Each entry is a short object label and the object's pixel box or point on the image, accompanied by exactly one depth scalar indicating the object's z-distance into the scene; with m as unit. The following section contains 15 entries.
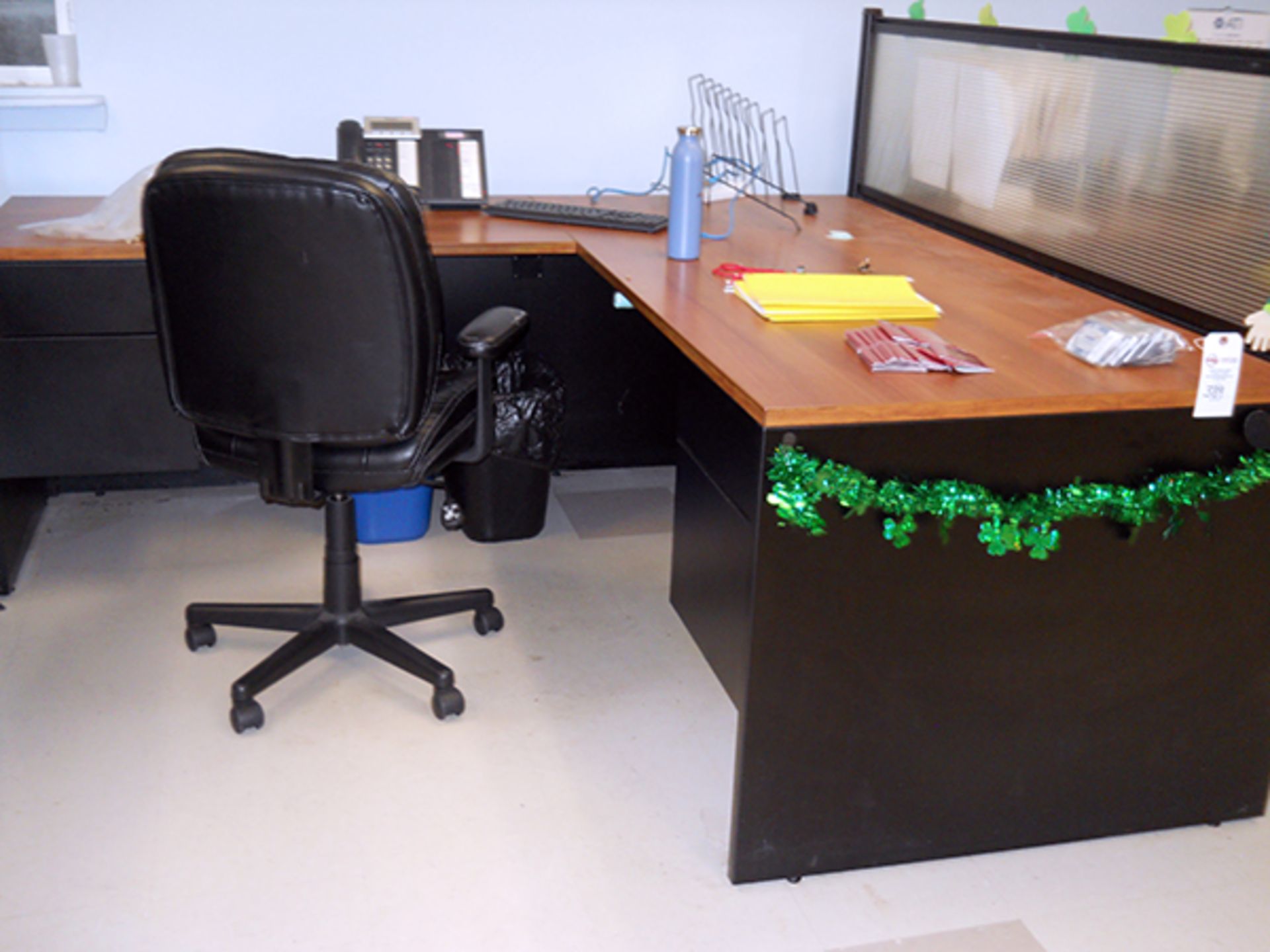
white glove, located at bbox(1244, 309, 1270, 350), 1.91
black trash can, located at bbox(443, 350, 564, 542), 2.92
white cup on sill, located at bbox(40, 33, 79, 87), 2.97
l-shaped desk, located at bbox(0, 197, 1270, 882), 1.73
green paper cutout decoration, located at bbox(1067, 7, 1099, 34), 2.63
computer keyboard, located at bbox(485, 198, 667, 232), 2.87
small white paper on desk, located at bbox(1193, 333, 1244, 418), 1.72
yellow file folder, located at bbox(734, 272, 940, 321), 2.08
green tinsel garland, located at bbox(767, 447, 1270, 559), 1.66
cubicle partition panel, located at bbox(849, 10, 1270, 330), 2.04
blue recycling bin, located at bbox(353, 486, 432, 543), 3.01
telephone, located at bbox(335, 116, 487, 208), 3.12
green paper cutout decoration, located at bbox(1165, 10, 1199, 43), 2.37
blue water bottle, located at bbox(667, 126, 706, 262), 2.37
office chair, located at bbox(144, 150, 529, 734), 1.89
